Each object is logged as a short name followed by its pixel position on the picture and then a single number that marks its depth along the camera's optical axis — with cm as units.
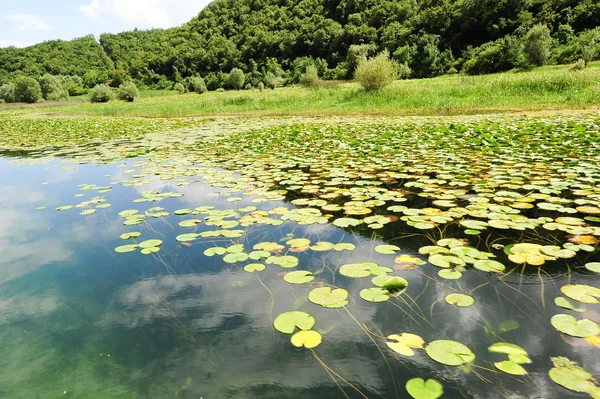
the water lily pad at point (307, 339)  128
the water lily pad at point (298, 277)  171
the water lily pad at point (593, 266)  172
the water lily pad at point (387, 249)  203
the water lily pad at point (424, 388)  103
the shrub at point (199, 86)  4575
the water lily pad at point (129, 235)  243
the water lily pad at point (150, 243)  225
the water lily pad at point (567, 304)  143
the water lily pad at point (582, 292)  147
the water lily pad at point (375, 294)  153
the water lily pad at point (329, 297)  151
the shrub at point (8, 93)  4728
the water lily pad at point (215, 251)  210
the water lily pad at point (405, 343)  122
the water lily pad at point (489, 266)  176
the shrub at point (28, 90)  4362
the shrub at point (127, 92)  3278
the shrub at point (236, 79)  5425
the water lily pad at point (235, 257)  199
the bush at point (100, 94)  3397
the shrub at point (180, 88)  5077
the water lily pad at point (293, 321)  137
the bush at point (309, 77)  3999
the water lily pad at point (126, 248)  220
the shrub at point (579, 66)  2175
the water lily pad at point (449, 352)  116
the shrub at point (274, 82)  4671
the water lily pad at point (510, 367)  111
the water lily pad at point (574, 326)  126
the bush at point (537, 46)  3020
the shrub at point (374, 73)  1689
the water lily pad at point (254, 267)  187
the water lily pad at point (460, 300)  148
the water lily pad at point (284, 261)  191
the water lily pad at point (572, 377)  104
